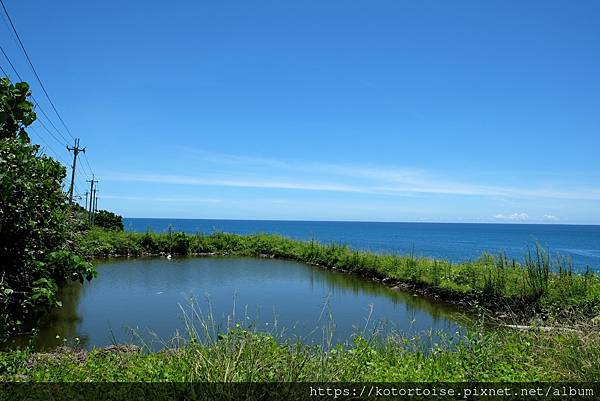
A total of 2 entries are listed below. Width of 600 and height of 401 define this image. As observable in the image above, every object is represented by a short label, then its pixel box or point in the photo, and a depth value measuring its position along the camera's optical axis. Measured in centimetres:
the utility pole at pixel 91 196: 2847
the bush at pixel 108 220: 2923
